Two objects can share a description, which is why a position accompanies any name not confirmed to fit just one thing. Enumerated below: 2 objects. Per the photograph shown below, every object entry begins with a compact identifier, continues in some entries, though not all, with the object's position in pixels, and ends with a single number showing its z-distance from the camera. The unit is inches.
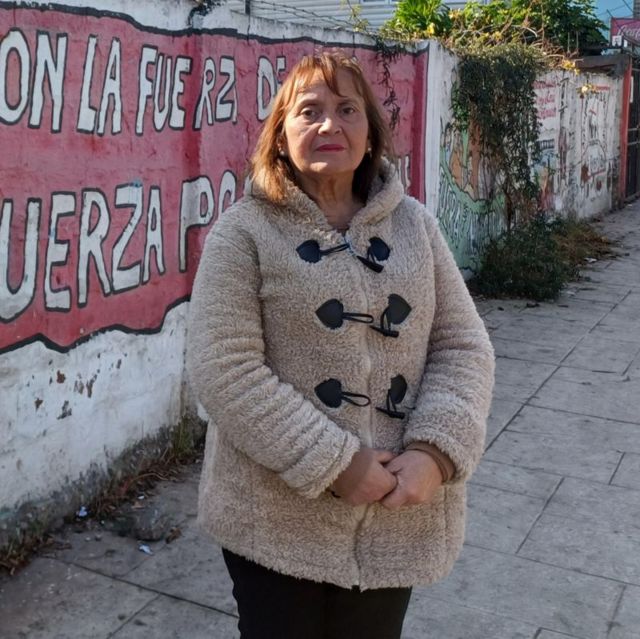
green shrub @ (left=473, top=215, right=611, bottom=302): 361.4
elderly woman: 78.7
